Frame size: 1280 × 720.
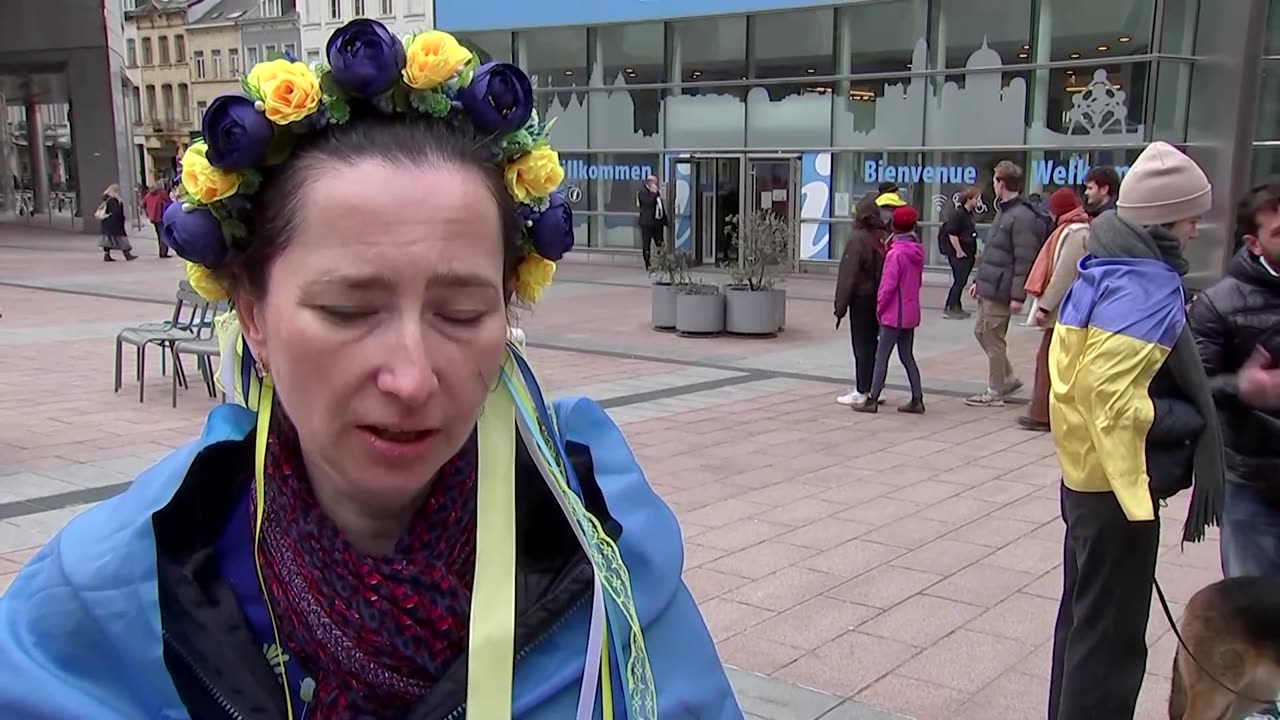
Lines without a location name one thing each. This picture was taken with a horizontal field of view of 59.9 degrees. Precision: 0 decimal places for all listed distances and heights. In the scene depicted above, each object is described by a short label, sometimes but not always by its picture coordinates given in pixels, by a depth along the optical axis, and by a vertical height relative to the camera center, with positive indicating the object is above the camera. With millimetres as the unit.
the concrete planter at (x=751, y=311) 11930 -1483
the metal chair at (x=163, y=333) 8641 -1264
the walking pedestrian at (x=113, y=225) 21531 -1029
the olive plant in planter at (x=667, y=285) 12320 -1264
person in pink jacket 8359 -1011
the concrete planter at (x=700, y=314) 12047 -1526
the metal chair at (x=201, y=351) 8324 -1341
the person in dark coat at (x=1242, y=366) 3156 -584
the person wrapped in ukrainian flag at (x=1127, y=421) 2998 -674
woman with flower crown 1109 -366
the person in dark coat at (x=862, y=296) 8703 -963
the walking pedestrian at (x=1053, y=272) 7484 -684
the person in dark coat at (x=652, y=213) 19531 -716
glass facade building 16656 +1260
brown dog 2496 -1094
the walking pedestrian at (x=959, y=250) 13930 -977
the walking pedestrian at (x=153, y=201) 21312 -574
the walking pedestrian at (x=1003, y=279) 8477 -813
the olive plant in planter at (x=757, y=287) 11703 -1234
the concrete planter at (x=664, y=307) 12406 -1498
